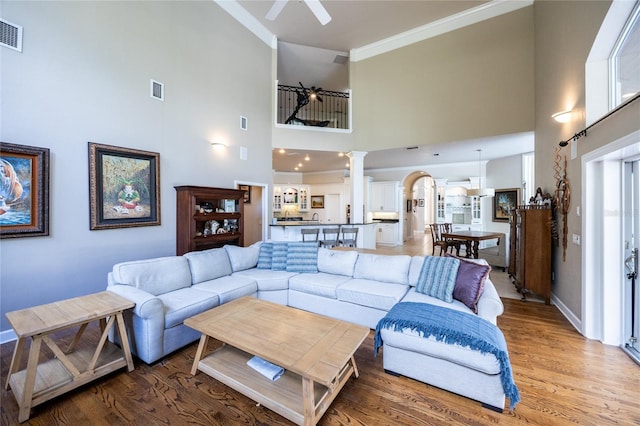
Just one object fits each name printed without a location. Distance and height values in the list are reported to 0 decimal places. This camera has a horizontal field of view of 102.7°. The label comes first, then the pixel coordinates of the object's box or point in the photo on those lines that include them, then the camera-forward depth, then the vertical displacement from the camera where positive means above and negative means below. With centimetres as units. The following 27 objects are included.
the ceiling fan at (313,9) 307 +250
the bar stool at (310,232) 585 -46
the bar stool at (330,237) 601 -60
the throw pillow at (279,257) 374 -67
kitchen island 588 -43
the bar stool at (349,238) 613 -63
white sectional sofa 188 -89
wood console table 169 -108
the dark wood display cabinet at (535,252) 368 -61
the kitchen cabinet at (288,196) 1029 +65
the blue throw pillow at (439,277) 261 -70
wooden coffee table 157 -92
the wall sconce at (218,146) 473 +125
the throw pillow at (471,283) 245 -71
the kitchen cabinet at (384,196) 907 +55
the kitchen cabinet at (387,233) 917 -78
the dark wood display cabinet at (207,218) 398 -9
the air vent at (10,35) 256 +181
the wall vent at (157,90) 382 +186
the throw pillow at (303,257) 366 -65
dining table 558 -57
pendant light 638 +49
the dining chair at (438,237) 645 -69
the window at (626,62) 232 +147
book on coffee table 186 -117
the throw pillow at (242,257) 365 -65
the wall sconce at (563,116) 325 +123
